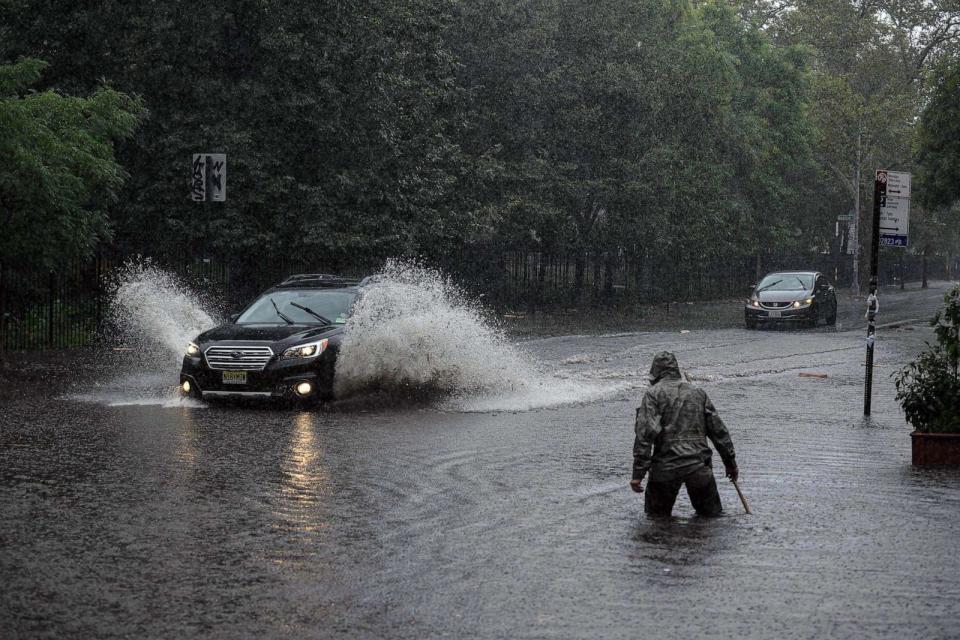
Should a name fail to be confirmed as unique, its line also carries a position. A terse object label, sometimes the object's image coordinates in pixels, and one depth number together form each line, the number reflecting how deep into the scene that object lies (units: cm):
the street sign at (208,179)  2430
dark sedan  3544
